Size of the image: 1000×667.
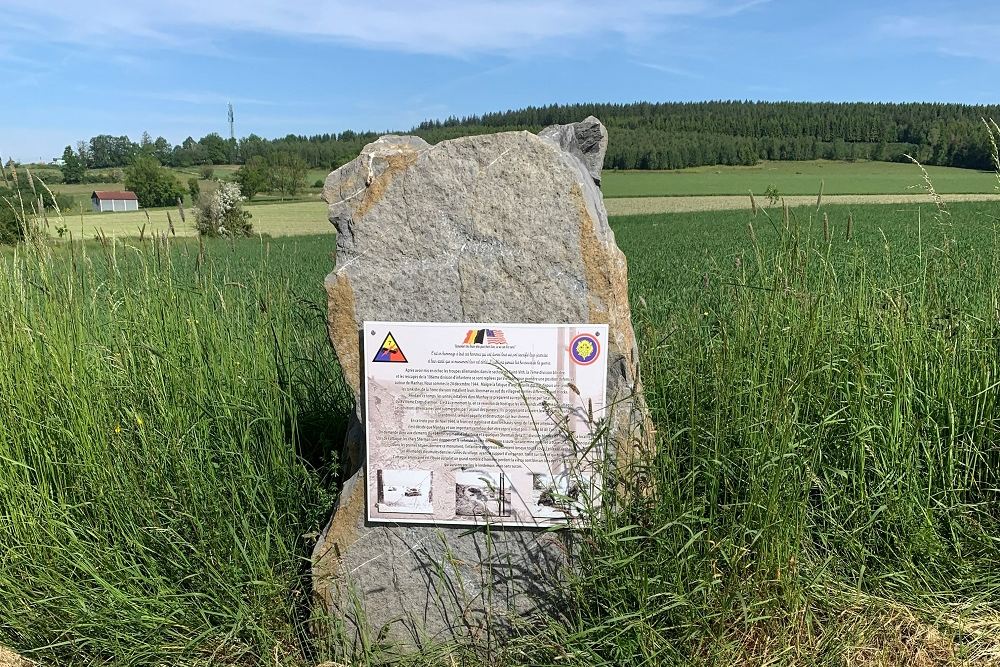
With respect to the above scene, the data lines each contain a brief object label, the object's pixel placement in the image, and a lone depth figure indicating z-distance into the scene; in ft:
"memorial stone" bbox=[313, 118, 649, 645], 8.70
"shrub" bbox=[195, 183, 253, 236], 92.46
